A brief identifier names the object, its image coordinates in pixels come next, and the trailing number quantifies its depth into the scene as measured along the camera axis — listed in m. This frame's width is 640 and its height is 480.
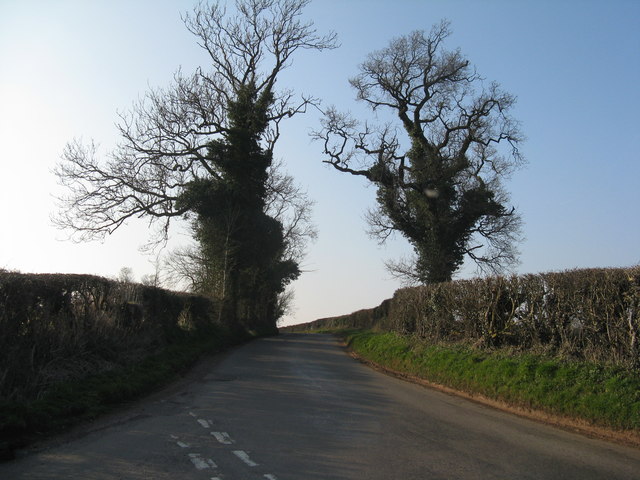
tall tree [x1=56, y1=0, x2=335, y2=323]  29.52
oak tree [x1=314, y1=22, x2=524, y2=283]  33.56
